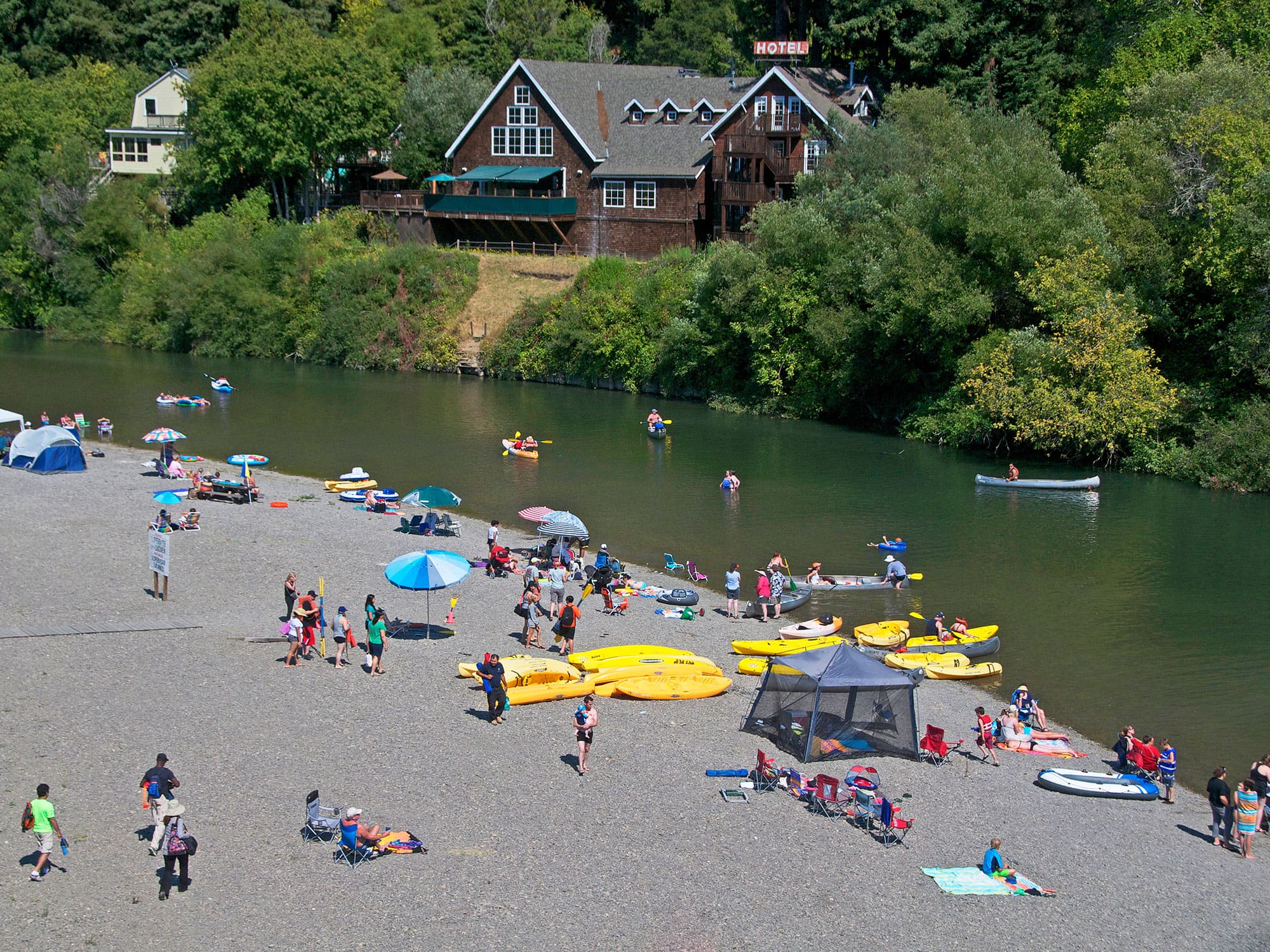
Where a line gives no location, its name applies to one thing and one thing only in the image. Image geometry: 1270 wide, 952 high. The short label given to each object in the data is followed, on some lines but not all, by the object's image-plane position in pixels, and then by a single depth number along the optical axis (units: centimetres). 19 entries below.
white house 9012
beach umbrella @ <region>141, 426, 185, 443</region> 4178
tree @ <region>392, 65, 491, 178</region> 8012
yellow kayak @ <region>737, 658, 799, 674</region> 2614
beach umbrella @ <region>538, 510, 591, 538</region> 3366
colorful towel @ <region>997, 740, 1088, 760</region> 2292
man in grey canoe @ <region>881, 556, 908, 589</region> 3266
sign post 2703
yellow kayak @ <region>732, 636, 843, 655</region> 2730
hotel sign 6900
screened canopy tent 2208
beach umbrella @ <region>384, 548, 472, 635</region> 2580
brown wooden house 6750
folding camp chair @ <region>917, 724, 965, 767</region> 2205
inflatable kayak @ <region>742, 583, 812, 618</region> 3039
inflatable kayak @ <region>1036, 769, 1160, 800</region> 2119
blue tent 4003
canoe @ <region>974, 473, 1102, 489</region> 4381
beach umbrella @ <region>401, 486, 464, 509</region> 3522
